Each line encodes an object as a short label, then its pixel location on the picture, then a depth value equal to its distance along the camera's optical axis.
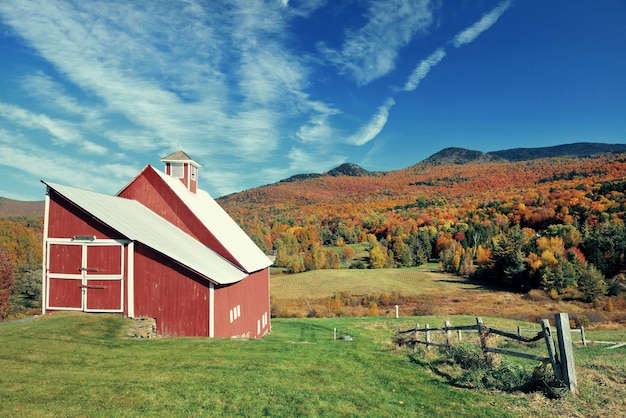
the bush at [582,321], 41.41
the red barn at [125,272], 18.75
